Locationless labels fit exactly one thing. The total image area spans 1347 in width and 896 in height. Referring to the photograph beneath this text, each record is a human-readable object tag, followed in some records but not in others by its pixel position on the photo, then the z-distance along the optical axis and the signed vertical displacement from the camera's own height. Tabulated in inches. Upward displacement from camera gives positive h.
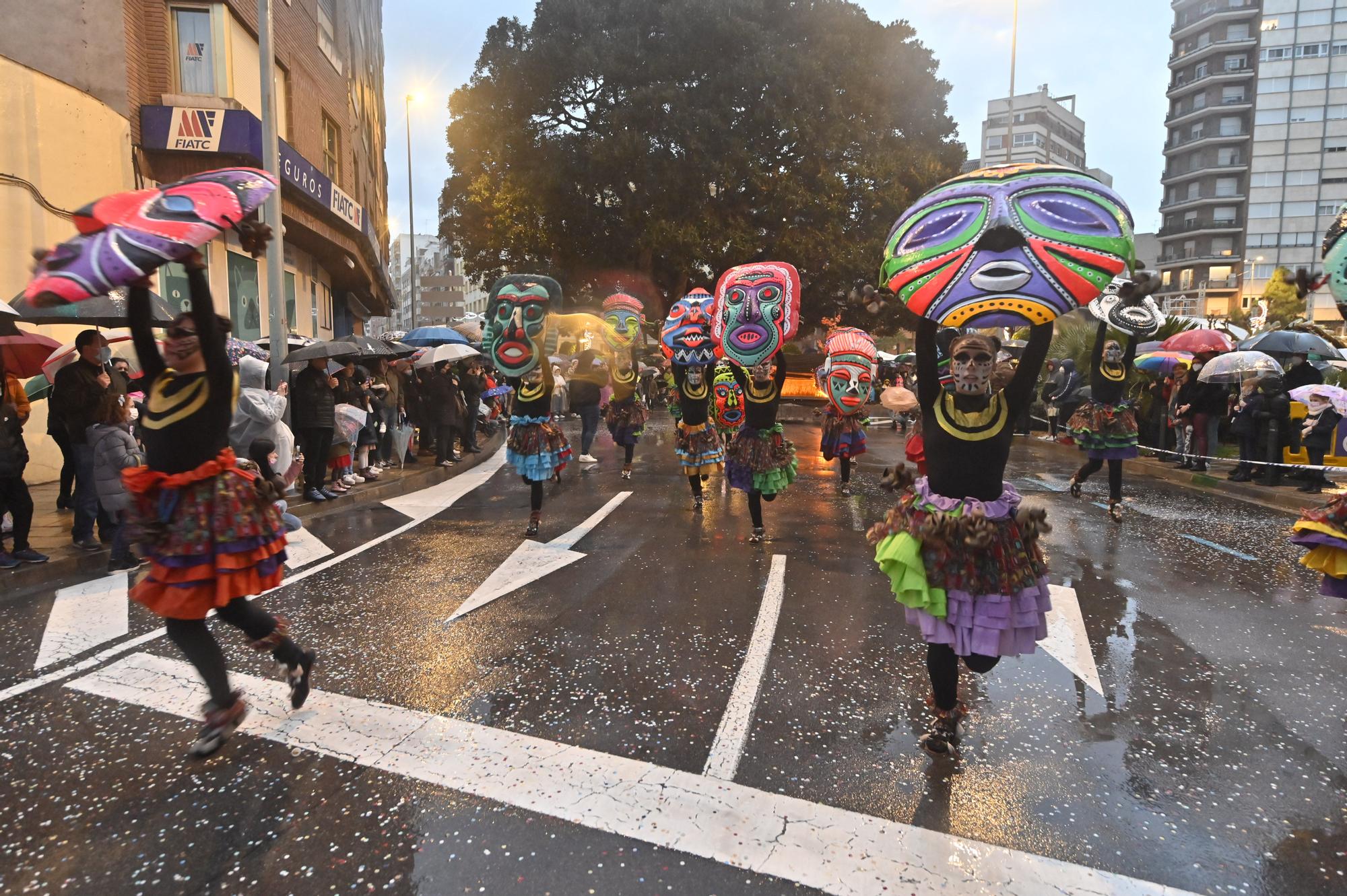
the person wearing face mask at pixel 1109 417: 335.3 -11.9
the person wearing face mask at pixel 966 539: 127.4 -25.4
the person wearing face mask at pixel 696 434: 359.6 -25.0
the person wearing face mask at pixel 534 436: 299.0 -23.1
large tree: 905.5 +292.8
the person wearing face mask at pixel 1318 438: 354.9 -21.3
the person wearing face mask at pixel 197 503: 131.2 -23.1
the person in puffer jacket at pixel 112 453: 249.3 -27.8
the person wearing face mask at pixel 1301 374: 427.2 +11.7
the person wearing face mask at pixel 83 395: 260.2 -10.0
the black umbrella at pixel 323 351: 374.9 +10.0
